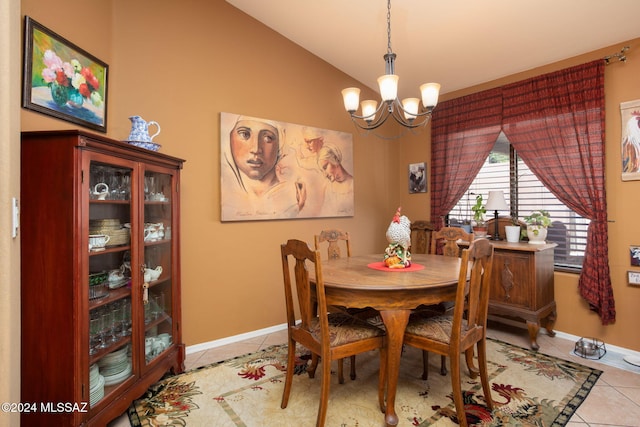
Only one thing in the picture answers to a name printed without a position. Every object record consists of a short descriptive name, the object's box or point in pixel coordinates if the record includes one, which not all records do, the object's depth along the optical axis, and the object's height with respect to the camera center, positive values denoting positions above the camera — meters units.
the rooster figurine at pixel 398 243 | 2.21 -0.22
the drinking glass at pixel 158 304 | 2.27 -0.65
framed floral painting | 1.76 +0.82
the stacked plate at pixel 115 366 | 1.85 -0.90
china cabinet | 1.54 -0.34
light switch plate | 1.04 -0.01
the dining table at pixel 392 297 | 1.78 -0.48
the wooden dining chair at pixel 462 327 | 1.71 -0.69
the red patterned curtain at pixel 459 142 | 3.56 +0.82
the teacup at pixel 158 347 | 2.23 -0.95
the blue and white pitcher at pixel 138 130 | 2.12 +0.55
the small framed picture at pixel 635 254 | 2.65 -0.36
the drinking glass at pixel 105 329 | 1.83 -0.67
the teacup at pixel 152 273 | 2.11 -0.41
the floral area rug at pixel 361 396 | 1.88 -1.21
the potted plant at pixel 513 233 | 3.22 -0.22
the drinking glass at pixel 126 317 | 1.97 -0.64
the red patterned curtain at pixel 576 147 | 2.78 +0.60
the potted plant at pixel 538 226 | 3.11 -0.15
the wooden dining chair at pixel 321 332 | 1.70 -0.70
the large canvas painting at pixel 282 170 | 3.04 +0.45
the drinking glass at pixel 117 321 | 1.92 -0.65
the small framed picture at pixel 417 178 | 4.25 +0.46
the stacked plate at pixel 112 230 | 1.79 -0.09
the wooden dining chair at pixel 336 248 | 2.47 -0.33
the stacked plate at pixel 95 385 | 1.68 -0.93
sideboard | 2.84 -0.69
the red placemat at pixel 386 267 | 2.23 -0.39
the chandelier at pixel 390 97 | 2.06 +0.80
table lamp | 3.24 +0.10
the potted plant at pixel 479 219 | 3.45 -0.08
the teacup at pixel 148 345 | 2.14 -0.89
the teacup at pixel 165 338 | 2.33 -0.92
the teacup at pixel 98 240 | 1.75 -0.15
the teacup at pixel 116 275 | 1.93 -0.37
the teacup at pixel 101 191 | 1.77 +0.13
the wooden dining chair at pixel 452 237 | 2.98 -0.24
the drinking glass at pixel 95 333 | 1.73 -0.66
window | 3.08 +0.12
